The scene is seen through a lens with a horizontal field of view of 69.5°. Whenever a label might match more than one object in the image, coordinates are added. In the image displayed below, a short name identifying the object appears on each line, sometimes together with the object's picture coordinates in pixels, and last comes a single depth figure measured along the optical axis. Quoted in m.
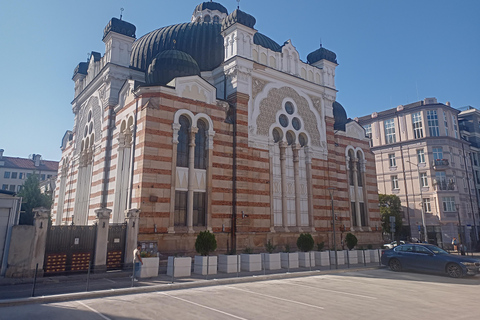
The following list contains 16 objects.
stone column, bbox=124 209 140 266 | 18.86
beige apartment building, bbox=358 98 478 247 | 43.84
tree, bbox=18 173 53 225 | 37.16
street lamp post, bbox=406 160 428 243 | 42.16
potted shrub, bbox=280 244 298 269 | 20.56
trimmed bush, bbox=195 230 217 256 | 18.59
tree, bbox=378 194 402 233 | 43.62
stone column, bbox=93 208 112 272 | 17.61
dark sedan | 17.27
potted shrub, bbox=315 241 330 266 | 21.86
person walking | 15.34
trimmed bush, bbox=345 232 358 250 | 24.98
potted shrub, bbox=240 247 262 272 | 19.02
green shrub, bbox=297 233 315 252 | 22.36
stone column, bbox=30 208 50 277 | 15.80
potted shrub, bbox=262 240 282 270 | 19.92
